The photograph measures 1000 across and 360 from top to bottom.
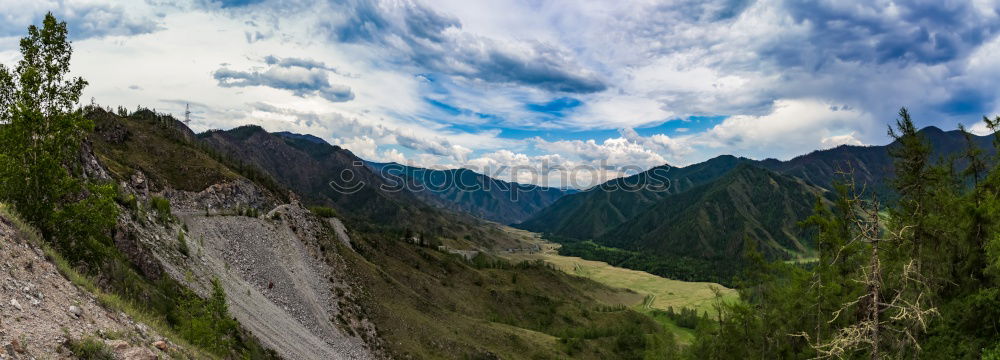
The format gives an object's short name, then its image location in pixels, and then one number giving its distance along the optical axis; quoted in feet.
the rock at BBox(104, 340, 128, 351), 47.52
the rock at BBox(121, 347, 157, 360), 47.26
